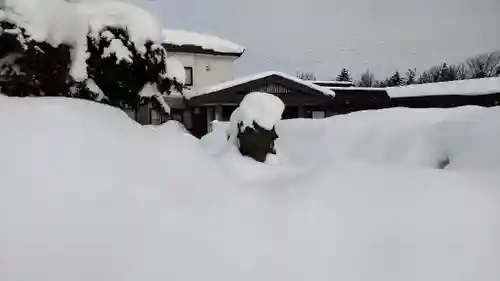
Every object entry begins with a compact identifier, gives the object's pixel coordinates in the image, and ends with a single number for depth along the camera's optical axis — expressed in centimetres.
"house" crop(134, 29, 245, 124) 1522
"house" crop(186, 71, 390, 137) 1400
